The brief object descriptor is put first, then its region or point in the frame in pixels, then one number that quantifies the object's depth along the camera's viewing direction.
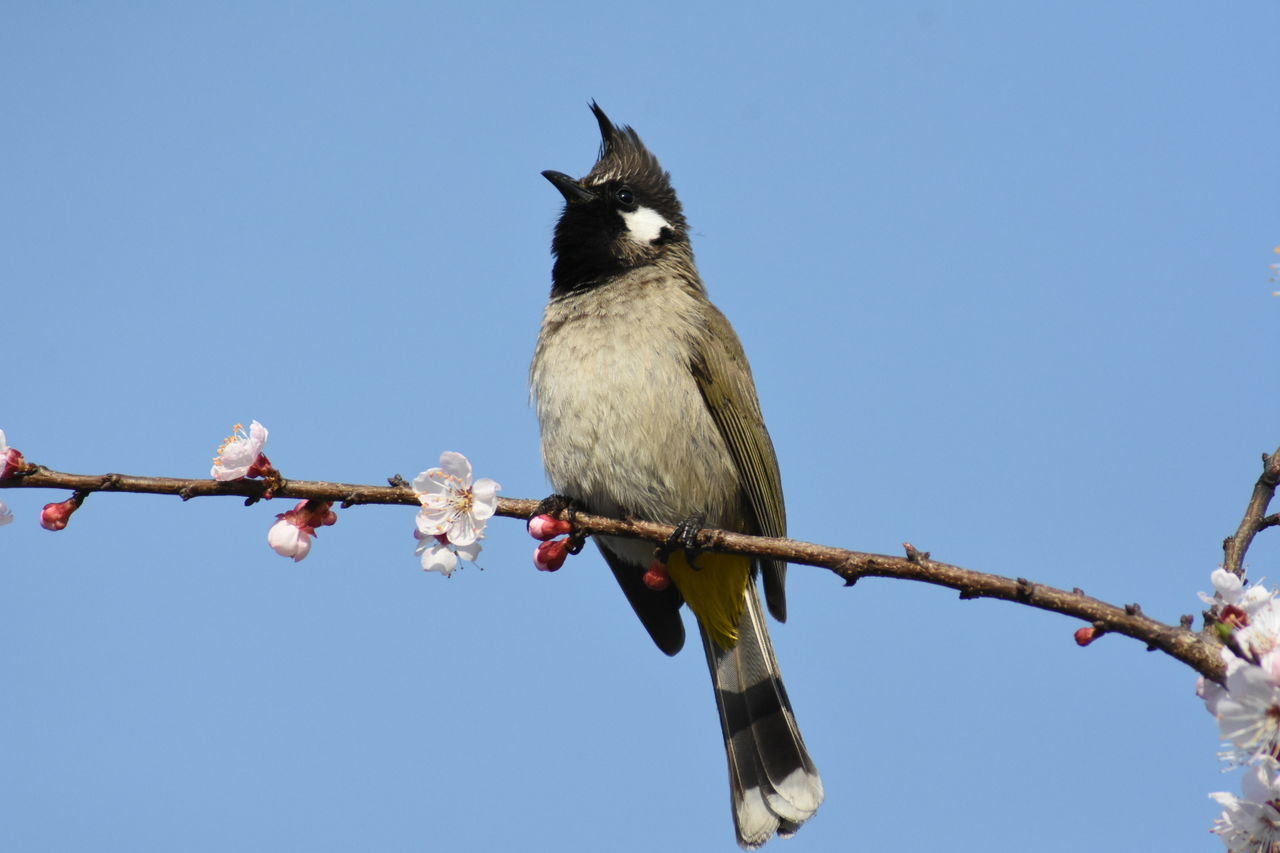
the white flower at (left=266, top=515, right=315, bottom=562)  5.82
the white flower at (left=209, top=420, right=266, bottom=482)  5.39
